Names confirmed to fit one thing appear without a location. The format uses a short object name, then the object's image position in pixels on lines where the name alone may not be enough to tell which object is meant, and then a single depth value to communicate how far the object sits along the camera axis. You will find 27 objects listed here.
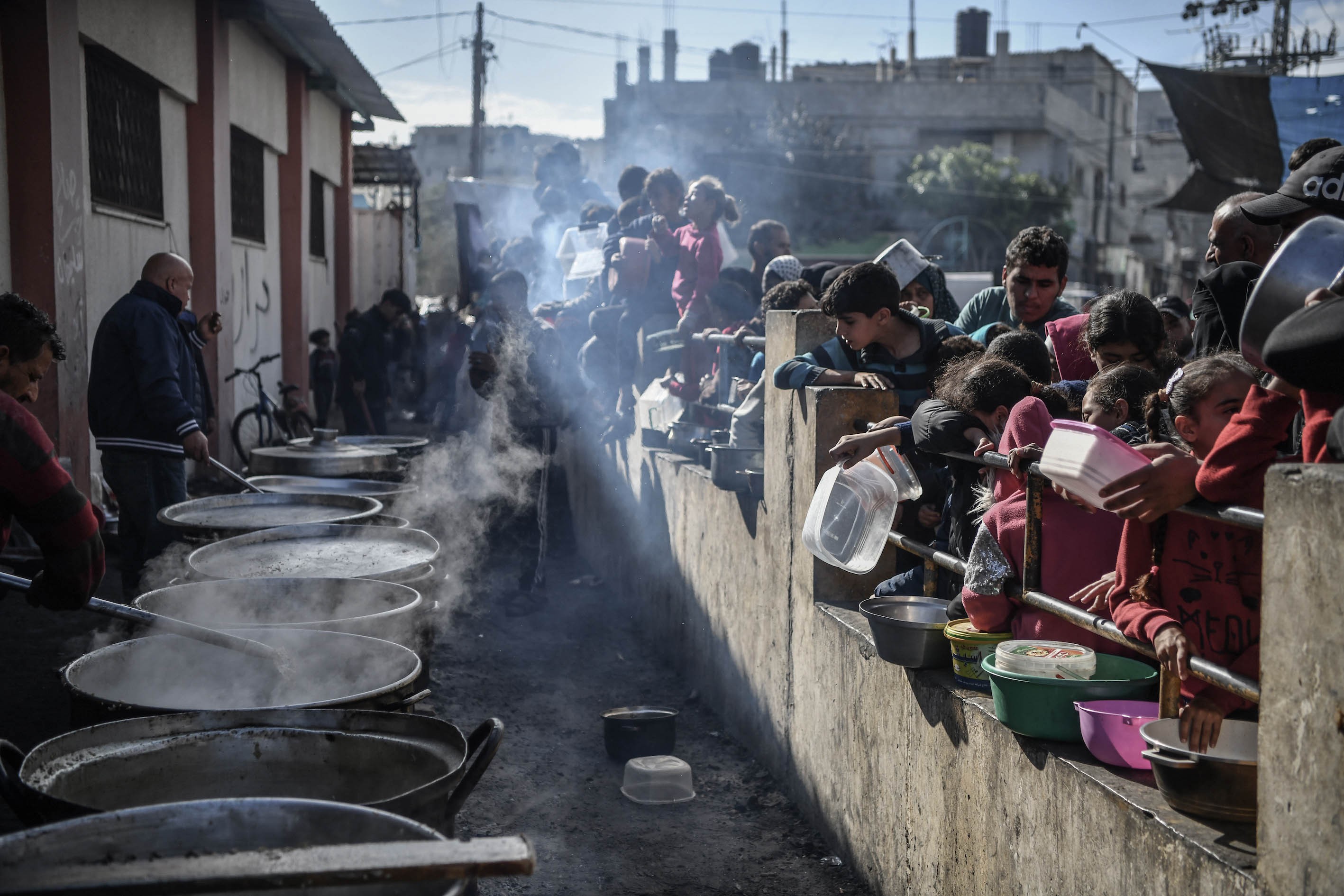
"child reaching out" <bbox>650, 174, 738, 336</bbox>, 7.79
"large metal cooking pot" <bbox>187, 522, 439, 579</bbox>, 4.46
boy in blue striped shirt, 4.29
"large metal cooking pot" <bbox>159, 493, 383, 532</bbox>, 5.19
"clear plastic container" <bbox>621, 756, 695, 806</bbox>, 4.82
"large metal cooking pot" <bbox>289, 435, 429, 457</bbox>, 7.75
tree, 35.00
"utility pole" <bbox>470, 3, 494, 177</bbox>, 32.38
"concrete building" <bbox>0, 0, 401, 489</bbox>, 6.80
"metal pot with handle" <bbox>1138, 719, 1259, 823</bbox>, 2.12
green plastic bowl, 2.63
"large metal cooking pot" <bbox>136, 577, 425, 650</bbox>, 3.67
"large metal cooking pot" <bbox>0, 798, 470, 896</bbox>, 1.89
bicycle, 12.20
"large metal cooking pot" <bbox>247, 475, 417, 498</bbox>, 6.31
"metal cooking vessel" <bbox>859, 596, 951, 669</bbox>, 3.34
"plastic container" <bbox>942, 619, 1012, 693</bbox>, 3.11
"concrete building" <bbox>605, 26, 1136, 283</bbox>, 36.88
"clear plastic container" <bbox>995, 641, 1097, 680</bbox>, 2.67
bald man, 5.91
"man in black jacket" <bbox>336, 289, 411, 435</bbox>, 13.56
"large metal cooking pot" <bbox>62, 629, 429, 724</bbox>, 3.20
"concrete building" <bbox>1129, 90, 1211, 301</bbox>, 45.19
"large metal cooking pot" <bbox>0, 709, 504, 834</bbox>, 2.37
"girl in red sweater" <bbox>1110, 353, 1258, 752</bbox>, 2.29
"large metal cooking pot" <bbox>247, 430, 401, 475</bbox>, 6.55
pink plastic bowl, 2.45
